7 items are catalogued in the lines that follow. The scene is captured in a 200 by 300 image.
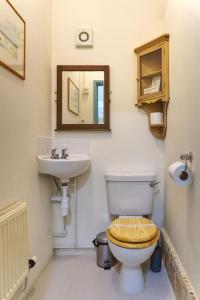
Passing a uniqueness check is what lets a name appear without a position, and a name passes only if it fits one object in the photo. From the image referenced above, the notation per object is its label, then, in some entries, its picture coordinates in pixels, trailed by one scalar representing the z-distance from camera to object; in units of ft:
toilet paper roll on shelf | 6.68
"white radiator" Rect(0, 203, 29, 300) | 3.74
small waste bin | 6.39
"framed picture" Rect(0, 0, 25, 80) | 4.18
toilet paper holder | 4.38
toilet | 4.90
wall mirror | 7.02
